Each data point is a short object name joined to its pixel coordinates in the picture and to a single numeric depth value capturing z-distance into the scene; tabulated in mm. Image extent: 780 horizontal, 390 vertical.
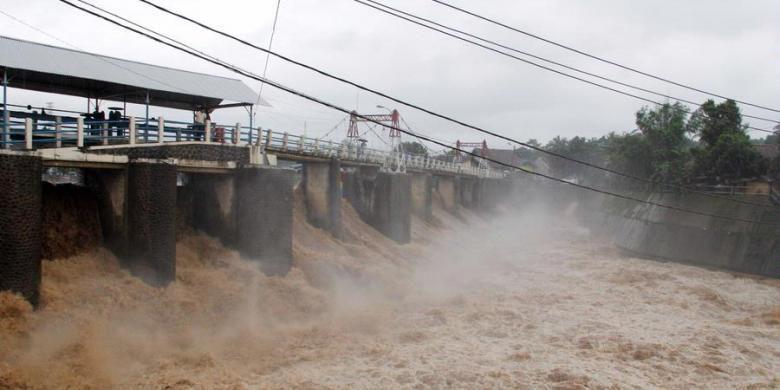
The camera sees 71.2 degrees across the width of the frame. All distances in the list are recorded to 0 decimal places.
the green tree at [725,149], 40062
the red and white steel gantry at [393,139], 36272
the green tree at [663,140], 50625
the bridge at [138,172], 13062
